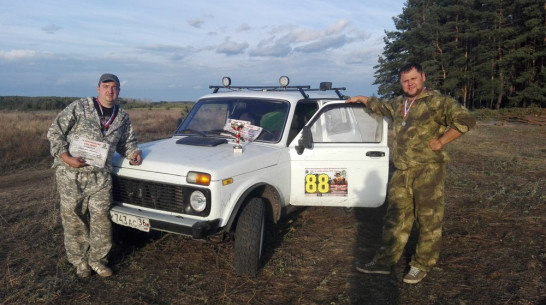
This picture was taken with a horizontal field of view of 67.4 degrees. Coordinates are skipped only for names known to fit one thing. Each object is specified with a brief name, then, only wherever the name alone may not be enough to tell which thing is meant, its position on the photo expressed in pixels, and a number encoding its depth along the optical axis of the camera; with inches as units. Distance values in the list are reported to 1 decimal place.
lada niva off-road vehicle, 145.7
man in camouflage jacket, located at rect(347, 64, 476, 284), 148.8
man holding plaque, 146.2
